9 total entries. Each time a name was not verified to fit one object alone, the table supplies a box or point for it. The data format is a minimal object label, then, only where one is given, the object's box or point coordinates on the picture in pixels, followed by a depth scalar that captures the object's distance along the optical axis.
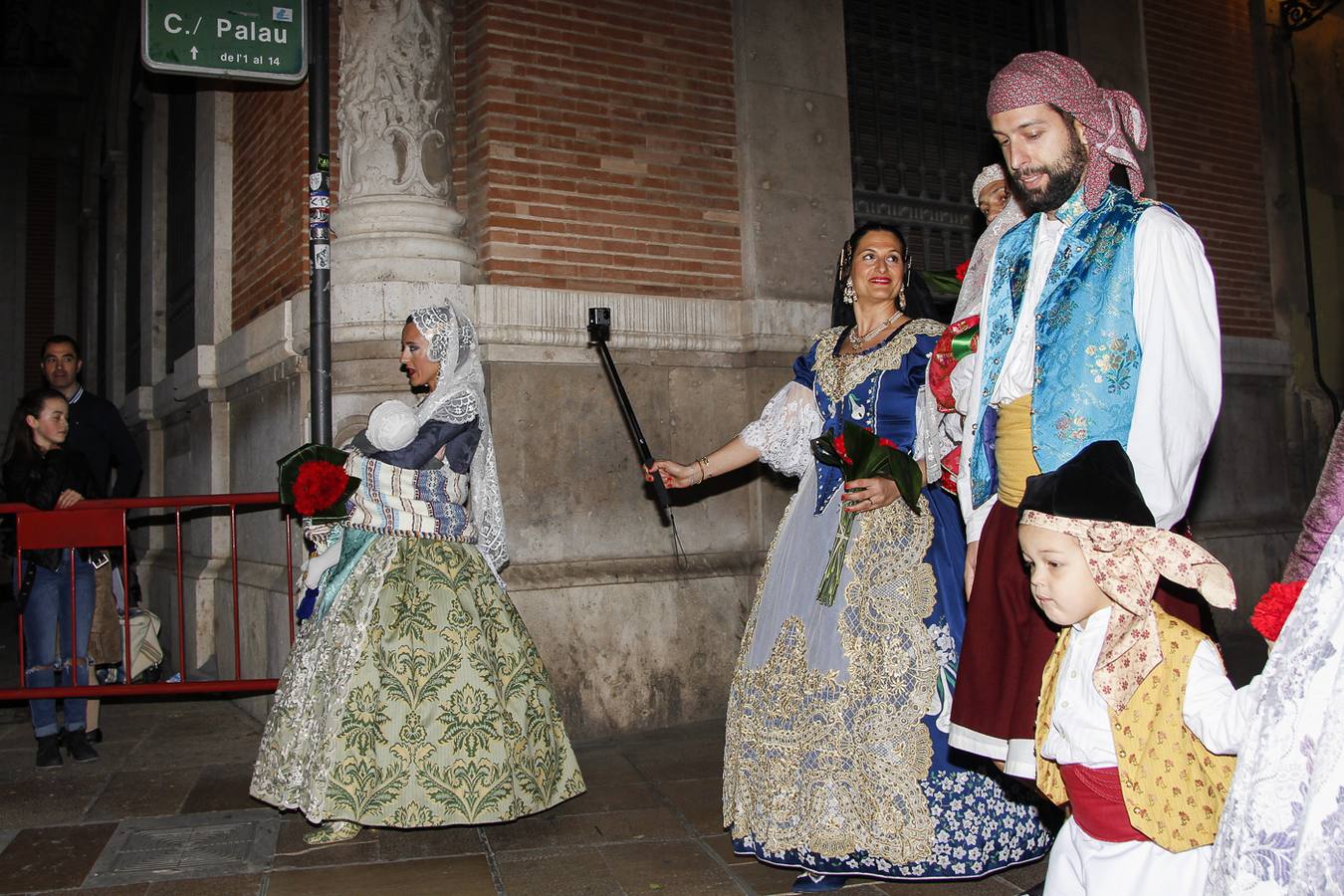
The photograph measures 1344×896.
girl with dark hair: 5.83
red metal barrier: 5.77
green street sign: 5.61
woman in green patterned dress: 4.15
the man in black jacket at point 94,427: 6.79
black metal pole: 5.64
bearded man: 2.75
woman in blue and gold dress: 3.50
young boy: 2.26
